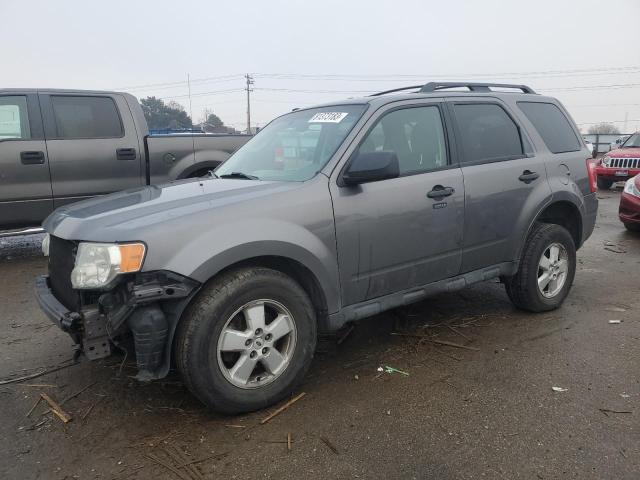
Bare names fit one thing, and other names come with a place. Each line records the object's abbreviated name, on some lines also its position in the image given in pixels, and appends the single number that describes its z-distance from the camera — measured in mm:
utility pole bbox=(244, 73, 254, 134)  53344
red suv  12938
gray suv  2523
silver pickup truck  6031
